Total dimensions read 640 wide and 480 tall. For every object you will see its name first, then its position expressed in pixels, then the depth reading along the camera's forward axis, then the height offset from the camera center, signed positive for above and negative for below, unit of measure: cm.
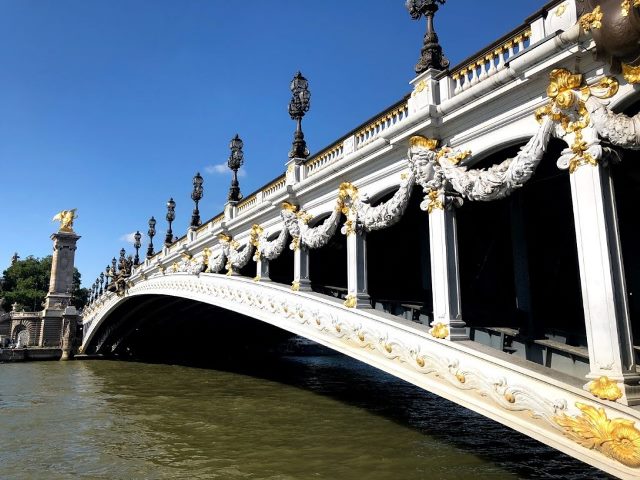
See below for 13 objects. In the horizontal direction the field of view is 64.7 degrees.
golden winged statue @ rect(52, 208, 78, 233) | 6619 +1543
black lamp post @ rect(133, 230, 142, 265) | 3900 +720
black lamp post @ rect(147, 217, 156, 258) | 3600 +749
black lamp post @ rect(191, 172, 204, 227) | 2595 +746
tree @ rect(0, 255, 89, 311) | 7850 +866
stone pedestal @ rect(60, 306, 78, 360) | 4359 +51
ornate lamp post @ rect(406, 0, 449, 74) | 956 +575
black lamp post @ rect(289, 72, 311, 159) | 1432 +656
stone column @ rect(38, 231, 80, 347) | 5412 +600
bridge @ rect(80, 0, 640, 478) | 614 +217
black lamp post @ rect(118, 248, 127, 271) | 3907 +646
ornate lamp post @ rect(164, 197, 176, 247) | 3112 +768
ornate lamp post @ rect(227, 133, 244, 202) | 1967 +683
